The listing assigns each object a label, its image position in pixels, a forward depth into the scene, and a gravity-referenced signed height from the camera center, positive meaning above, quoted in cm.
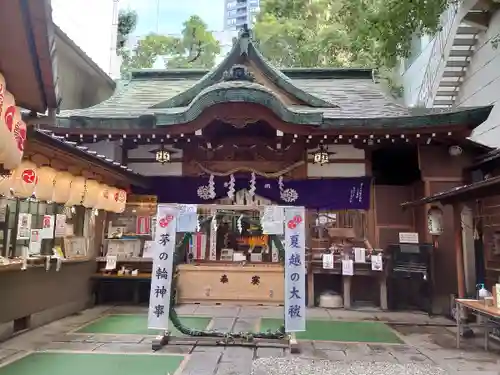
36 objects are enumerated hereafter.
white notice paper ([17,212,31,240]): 714 +25
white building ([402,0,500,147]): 1102 +565
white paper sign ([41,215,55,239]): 783 +28
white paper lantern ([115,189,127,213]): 939 +97
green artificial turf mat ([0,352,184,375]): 519 -167
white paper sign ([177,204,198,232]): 646 +35
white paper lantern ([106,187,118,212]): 899 +92
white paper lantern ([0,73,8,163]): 365 +111
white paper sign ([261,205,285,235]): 637 +35
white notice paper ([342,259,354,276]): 958 -60
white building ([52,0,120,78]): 1889 +931
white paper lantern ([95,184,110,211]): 852 +91
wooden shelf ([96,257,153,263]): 997 -47
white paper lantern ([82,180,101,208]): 805 +94
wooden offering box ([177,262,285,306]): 987 -107
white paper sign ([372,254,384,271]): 947 -48
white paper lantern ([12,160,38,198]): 603 +93
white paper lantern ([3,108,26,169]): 408 +100
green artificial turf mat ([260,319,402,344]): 702 -166
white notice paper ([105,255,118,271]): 973 -53
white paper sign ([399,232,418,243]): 984 +13
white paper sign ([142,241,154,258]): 1013 -23
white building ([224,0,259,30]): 5747 +3791
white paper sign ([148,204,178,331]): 626 -39
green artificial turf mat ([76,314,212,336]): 730 -162
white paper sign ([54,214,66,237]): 819 +30
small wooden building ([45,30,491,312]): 913 +233
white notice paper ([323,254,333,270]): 969 -48
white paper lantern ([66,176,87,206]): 758 +94
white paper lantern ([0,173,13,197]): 572 +80
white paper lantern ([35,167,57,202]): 665 +94
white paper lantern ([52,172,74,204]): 711 +96
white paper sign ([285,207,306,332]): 610 -43
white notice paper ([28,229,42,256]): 752 -3
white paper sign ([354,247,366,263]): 971 -33
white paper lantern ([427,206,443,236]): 875 +49
